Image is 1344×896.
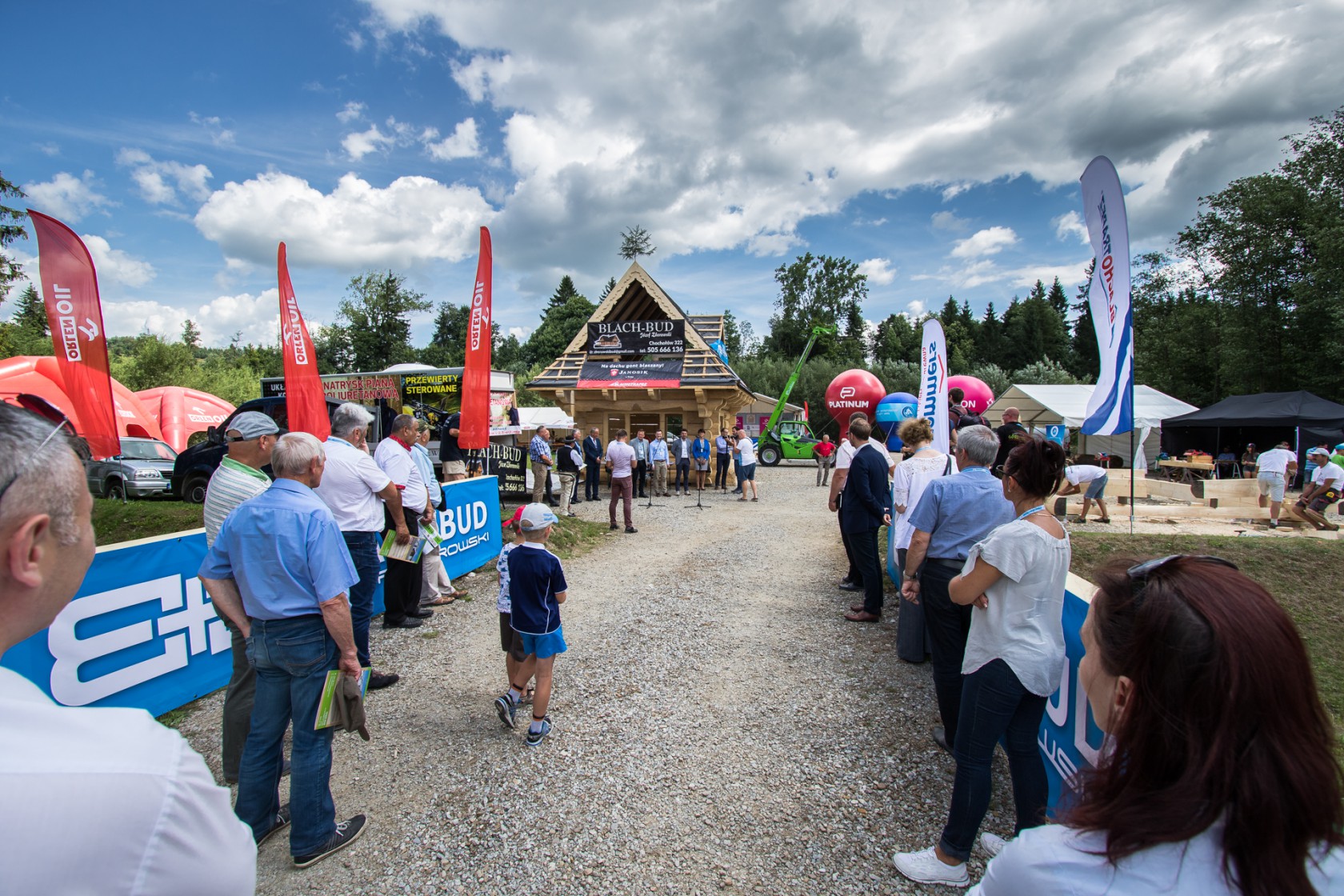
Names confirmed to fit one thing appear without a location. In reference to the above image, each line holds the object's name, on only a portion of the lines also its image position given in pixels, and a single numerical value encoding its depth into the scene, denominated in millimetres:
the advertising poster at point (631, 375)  16672
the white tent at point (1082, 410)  20734
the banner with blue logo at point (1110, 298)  5953
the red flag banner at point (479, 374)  7590
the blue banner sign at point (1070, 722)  2680
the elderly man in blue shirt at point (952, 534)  3293
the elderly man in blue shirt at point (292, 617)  2590
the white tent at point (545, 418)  28672
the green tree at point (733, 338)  64950
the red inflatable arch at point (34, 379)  16047
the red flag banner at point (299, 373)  7891
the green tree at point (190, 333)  60503
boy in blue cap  3596
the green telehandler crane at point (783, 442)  25859
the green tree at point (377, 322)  45844
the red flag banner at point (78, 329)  7074
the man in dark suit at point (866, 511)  5723
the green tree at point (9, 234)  21219
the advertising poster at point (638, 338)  17375
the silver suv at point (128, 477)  13758
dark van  12148
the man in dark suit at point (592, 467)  13805
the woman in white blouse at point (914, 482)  4824
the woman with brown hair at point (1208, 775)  800
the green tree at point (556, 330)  59844
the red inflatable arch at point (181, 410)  21844
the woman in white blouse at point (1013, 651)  2387
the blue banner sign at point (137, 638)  3539
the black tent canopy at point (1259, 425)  17219
